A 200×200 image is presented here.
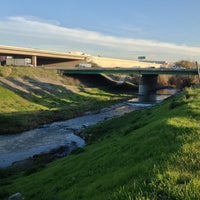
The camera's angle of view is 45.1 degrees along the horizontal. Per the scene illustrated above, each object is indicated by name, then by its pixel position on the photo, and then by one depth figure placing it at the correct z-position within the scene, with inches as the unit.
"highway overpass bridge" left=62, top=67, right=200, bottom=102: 2581.9
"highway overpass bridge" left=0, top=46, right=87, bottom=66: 3121.4
